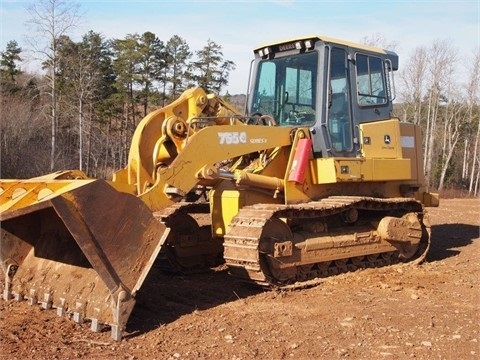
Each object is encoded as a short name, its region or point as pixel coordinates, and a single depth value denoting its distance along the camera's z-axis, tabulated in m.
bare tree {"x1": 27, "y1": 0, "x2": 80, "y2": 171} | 27.81
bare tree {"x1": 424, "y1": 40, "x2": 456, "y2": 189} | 47.46
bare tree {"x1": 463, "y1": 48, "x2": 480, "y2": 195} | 48.12
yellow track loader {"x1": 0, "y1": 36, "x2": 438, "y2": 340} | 5.51
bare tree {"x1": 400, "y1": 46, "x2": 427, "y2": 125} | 48.56
